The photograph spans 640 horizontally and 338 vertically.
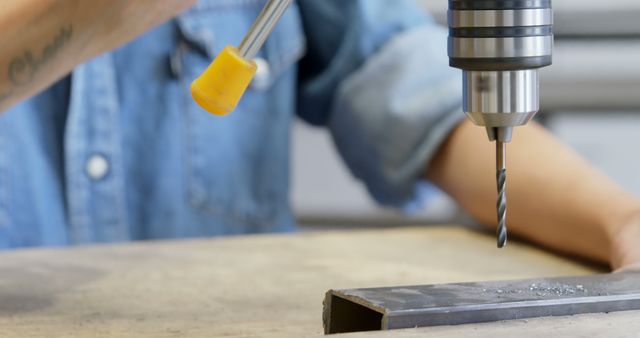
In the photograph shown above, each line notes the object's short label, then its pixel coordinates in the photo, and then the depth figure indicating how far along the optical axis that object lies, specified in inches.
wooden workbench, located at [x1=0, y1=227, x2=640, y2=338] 30.0
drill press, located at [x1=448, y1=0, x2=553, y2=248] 28.2
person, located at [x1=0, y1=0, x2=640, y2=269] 41.6
